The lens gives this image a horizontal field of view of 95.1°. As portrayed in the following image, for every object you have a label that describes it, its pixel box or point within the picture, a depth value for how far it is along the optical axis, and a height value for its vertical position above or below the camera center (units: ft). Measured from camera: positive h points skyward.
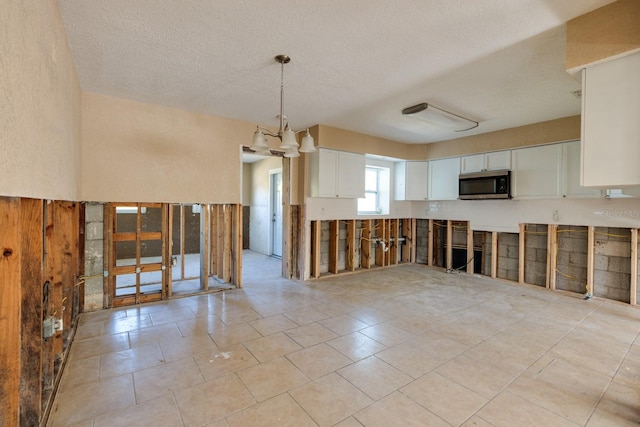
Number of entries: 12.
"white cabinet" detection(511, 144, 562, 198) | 14.70 +2.13
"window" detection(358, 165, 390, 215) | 20.93 +1.35
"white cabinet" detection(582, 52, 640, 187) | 6.08 +1.94
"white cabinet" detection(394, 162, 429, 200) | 20.40 +2.16
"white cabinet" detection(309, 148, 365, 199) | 16.33 +2.12
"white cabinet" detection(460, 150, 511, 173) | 16.40 +2.93
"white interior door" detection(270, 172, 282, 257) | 24.75 -0.52
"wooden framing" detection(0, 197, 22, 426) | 4.39 -1.52
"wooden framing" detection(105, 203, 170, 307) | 12.35 -2.64
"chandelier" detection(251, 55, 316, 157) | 9.00 +2.25
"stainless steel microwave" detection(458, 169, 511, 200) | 16.03 +1.51
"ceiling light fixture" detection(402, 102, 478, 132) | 12.61 +4.33
